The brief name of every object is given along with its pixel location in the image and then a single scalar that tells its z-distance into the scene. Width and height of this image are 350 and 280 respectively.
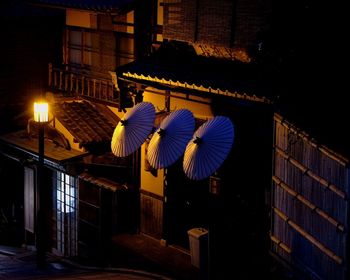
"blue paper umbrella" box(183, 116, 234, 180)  15.16
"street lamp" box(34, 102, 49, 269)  19.23
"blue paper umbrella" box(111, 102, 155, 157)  17.28
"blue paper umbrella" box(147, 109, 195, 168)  16.12
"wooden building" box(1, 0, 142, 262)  21.14
